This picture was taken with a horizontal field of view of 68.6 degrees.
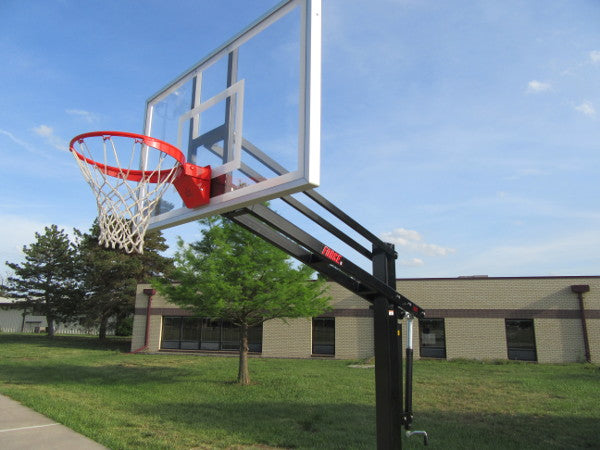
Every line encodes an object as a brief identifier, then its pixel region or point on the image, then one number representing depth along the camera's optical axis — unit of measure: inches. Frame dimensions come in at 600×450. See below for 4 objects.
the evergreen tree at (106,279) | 1397.6
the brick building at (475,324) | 804.0
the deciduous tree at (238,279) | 491.8
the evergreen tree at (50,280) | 1472.7
